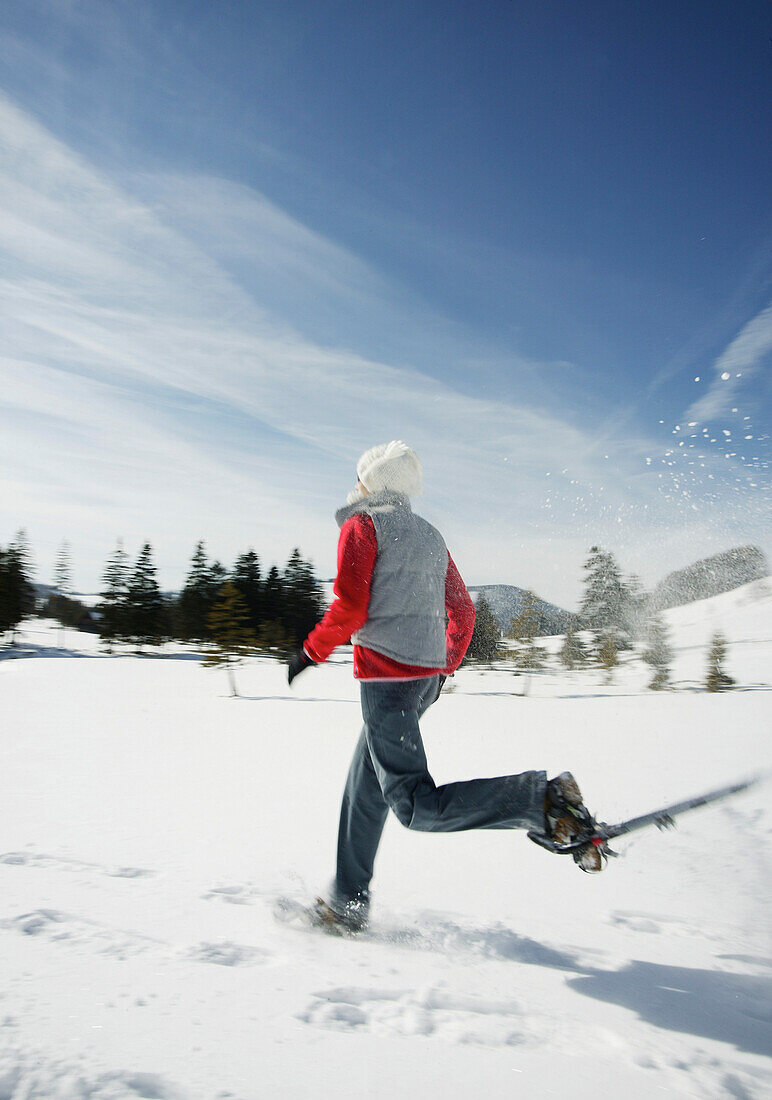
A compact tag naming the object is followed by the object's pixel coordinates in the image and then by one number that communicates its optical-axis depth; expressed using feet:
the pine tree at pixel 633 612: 57.00
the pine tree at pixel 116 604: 146.72
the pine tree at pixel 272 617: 126.21
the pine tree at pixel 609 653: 78.07
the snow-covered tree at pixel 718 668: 58.18
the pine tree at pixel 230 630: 82.28
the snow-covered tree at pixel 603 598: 59.36
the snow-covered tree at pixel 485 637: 81.71
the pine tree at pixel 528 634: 85.46
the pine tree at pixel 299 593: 140.97
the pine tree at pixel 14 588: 143.95
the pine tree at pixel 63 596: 213.46
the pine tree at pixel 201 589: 146.72
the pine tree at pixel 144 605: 147.84
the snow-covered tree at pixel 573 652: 82.43
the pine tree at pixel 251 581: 141.59
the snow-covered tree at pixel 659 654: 67.81
